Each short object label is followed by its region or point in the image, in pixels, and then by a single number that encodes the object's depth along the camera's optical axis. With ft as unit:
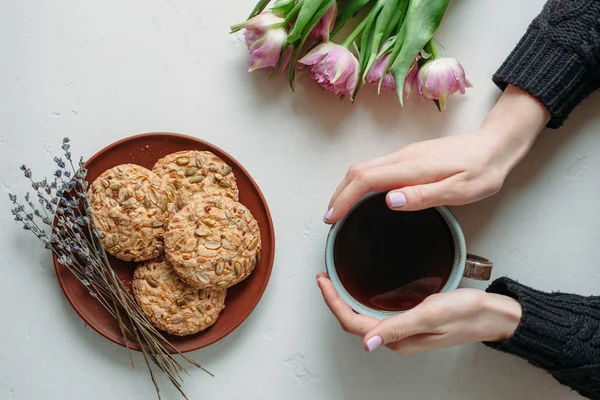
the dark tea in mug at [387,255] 3.03
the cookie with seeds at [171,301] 3.13
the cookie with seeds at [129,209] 3.03
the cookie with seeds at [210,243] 3.00
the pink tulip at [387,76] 3.18
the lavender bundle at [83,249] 3.02
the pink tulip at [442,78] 3.10
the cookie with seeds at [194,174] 3.15
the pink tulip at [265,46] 3.10
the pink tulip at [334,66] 3.07
